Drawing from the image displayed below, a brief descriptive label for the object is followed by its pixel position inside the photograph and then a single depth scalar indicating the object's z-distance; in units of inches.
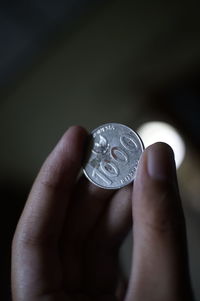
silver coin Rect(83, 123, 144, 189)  5.8
